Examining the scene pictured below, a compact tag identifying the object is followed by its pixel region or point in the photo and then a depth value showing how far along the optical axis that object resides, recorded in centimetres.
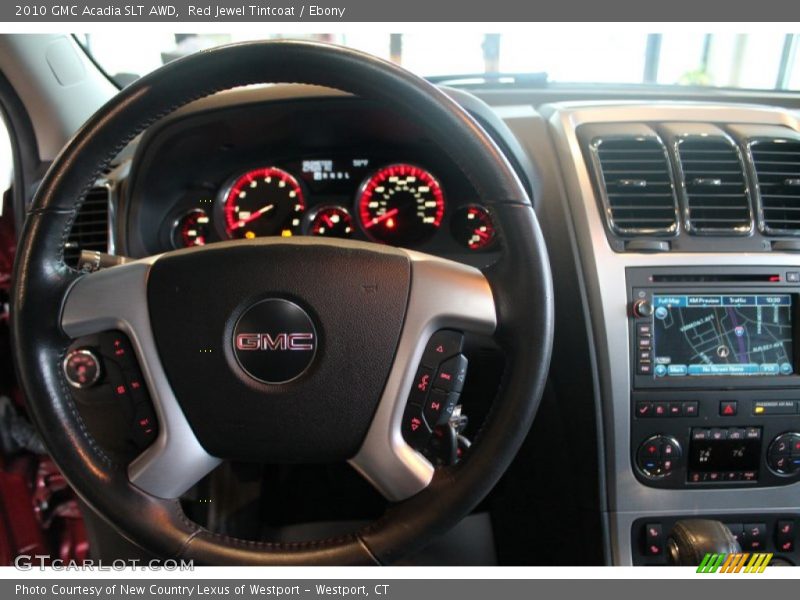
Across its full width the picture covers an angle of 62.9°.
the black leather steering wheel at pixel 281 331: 87
